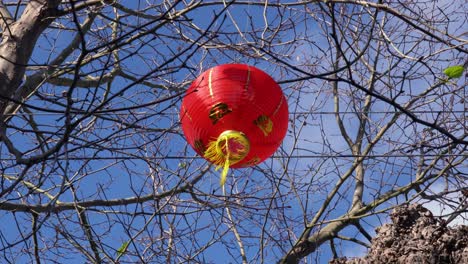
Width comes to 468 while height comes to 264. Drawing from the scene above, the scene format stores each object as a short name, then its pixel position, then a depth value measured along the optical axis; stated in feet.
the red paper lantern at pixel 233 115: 17.94
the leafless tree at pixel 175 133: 22.03
